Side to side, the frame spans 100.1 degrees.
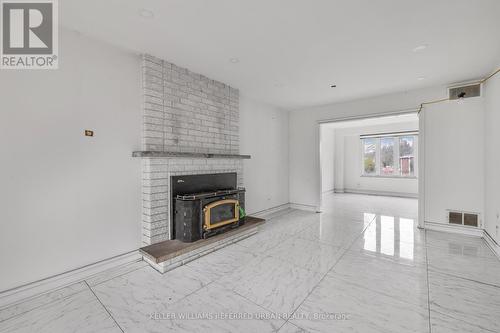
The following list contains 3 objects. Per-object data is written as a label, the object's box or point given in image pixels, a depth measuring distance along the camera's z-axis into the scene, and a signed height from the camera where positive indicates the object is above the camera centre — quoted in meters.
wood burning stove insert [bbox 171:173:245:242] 2.86 -0.59
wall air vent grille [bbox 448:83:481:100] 3.60 +1.31
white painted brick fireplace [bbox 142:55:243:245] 2.79 +0.58
